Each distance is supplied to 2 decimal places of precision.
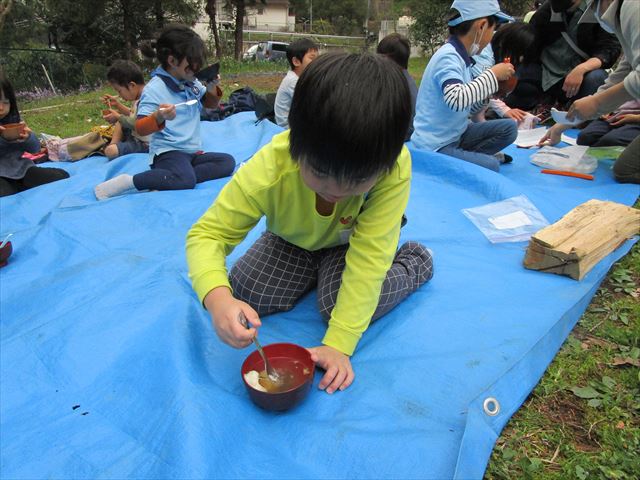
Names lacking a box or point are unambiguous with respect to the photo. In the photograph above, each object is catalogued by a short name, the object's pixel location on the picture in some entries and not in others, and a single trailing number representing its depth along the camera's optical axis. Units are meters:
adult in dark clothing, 3.86
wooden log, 1.76
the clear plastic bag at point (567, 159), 2.89
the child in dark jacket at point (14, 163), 2.99
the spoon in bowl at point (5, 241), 2.06
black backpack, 4.97
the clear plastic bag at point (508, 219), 2.16
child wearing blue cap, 2.71
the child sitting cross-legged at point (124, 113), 3.67
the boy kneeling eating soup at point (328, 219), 0.97
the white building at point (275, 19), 36.44
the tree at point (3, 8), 11.15
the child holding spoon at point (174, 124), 2.84
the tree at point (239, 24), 15.57
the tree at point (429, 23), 13.79
